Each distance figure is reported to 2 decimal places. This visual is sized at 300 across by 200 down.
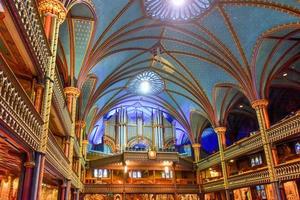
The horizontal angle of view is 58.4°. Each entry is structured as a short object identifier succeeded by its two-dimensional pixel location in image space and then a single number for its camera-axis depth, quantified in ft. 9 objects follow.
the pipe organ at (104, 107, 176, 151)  90.07
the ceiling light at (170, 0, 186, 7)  49.10
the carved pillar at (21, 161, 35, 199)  20.30
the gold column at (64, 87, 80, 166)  43.20
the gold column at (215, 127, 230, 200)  66.31
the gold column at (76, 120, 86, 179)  58.95
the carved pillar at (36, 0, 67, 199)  22.75
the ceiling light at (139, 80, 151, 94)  79.44
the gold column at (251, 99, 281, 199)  48.65
